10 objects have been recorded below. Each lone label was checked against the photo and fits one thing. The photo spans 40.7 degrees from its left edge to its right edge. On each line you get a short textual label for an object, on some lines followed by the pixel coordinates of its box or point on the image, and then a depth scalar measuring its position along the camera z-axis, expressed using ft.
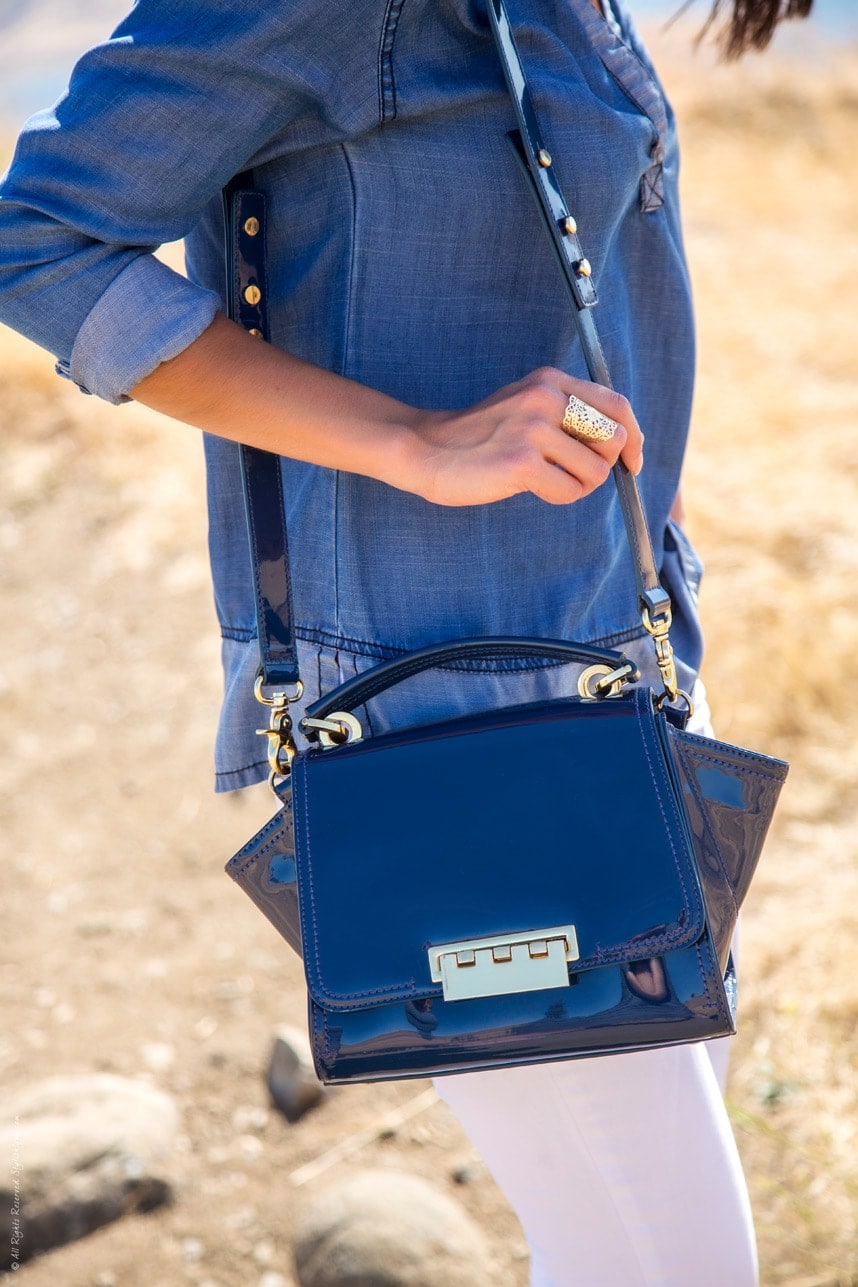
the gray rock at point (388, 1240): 6.00
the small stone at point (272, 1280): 6.37
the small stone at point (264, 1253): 6.50
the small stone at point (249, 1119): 7.40
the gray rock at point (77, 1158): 6.56
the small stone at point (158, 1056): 7.90
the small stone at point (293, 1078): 7.41
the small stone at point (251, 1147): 7.20
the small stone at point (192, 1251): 6.56
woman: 2.85
